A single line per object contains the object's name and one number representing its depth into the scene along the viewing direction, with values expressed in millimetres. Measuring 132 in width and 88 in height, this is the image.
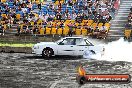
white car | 26906
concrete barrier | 31767
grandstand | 35562
